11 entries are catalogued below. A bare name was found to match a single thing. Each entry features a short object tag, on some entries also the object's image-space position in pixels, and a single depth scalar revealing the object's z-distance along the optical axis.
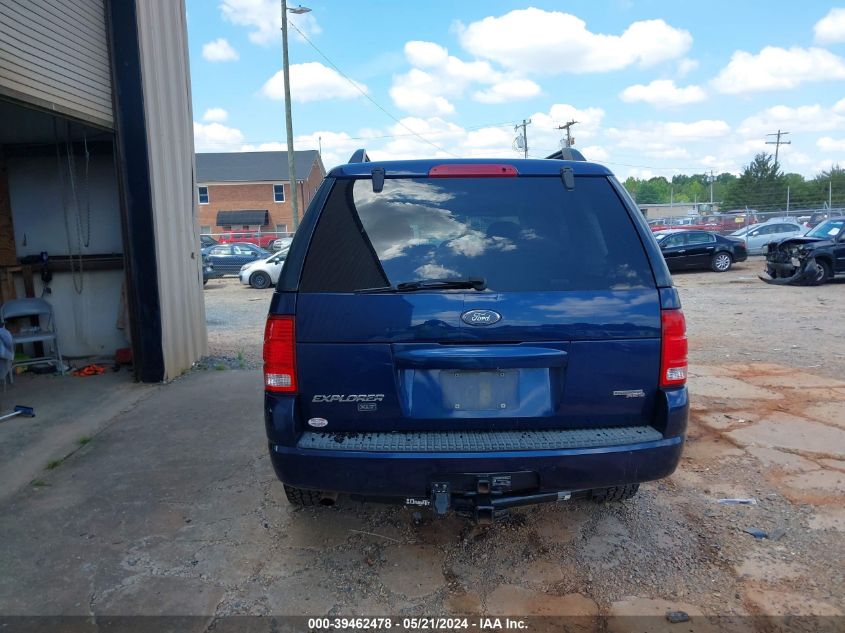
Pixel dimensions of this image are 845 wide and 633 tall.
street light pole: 21.73
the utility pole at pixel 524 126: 51.77
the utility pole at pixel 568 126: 45.86
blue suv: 2.61
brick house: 47.84
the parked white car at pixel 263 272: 19.72
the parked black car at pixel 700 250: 19.49
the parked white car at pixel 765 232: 22.92
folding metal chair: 6.64
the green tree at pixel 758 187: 51.91
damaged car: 14.25
